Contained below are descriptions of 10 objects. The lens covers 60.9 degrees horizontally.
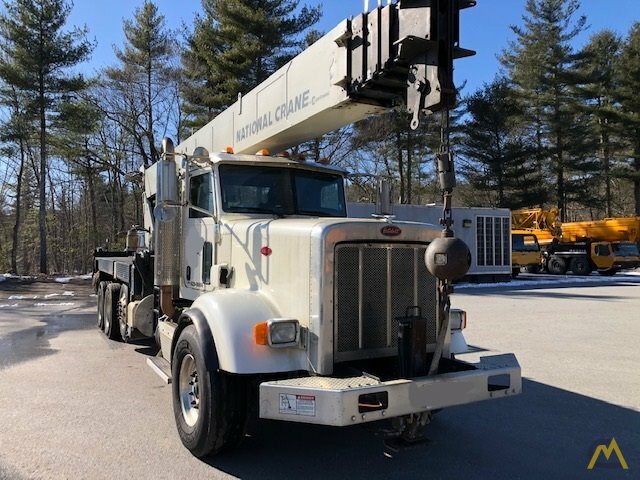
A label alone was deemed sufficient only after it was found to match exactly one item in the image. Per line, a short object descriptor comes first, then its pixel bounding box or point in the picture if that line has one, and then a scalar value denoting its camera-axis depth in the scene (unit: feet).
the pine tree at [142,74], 94.07
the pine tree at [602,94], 118.52
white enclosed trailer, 81.05
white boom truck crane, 11.74
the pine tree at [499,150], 117.70
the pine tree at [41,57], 78.59
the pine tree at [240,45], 78.48
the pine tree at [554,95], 118.73
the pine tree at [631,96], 117.08
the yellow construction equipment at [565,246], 100.24
